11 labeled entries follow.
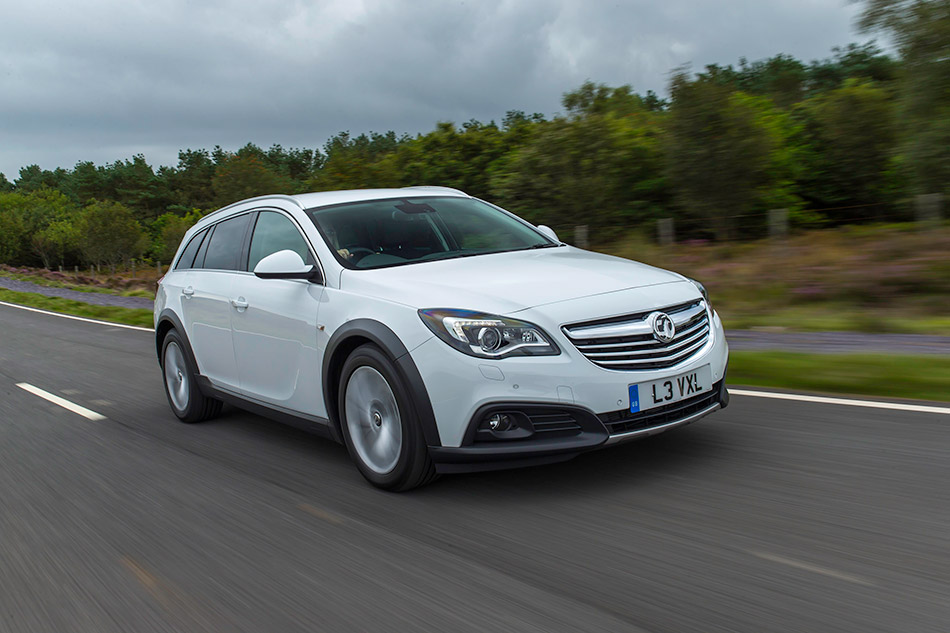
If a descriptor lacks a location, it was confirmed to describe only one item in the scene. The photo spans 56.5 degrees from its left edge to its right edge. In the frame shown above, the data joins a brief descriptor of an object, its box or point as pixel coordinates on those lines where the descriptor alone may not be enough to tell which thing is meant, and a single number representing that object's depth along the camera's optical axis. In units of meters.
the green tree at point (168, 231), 91.62
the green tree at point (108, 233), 89.00
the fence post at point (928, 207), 16.53
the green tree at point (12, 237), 102.00
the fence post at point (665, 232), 22.00
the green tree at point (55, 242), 99.25
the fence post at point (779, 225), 17.73
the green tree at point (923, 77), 17.33
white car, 3.88
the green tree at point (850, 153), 29.50
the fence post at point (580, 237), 21.34
